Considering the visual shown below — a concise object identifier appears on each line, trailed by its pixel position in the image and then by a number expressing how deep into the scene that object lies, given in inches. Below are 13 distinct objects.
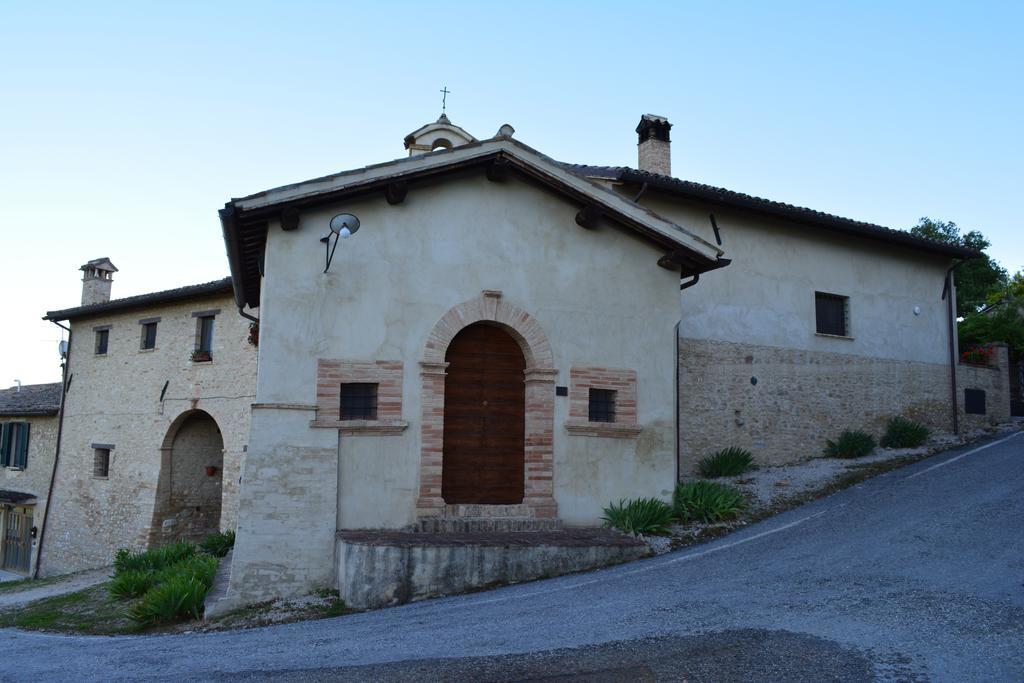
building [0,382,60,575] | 957.2
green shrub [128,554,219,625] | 373.1
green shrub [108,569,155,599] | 448.5
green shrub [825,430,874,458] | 637.9
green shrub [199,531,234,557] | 597.6
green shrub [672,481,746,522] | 458.6
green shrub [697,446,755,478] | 594.2
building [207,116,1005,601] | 395.9
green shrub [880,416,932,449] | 668.7
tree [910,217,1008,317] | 1328.7
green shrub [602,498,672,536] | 434.0
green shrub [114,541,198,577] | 511.2
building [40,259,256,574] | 783.7
